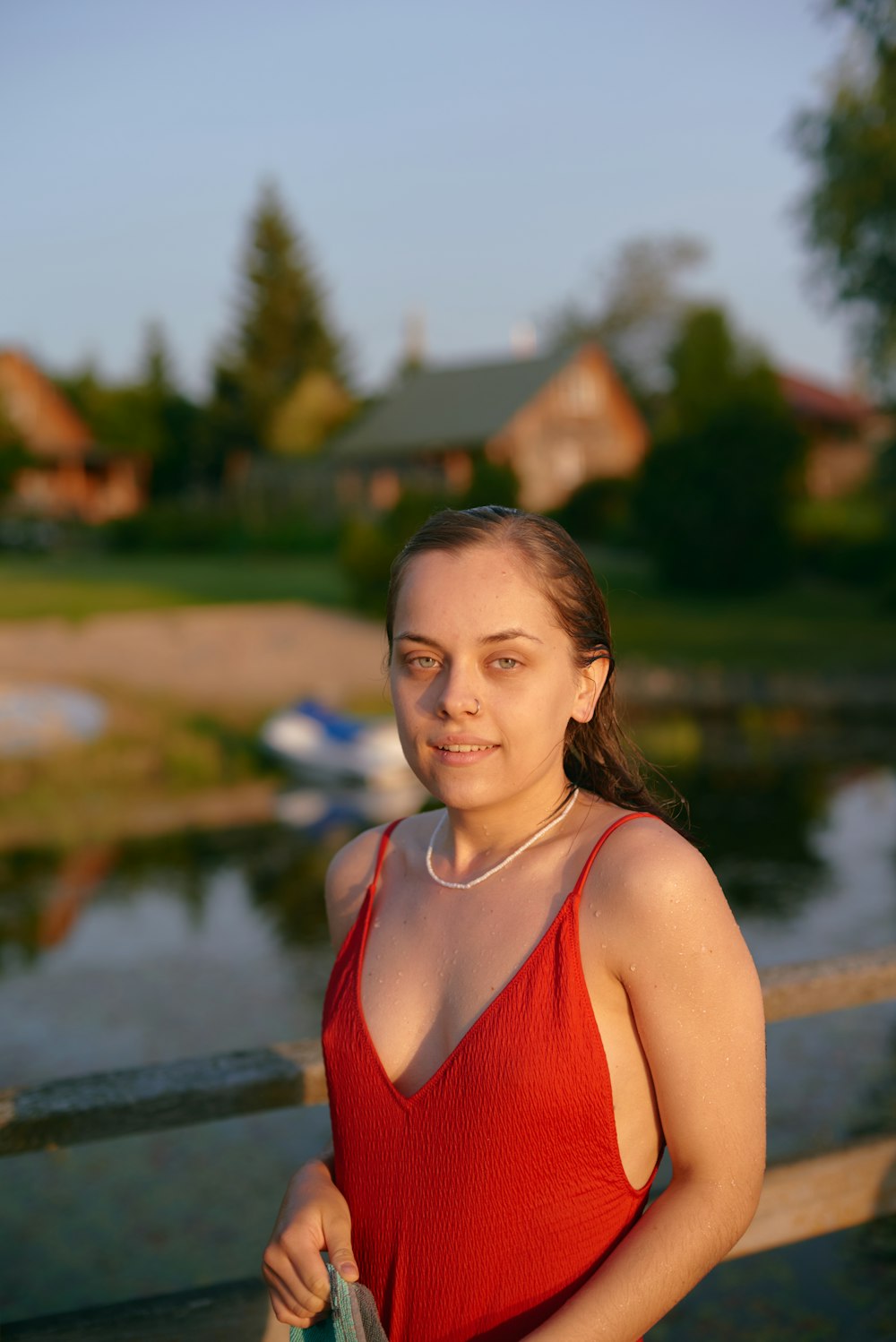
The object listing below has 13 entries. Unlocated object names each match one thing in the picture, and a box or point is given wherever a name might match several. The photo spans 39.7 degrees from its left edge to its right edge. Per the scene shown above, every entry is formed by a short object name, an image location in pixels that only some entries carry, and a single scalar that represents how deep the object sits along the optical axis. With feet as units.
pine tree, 184.96
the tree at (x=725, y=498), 80.53
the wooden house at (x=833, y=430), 142.82
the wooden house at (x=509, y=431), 141.49
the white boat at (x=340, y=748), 42.52
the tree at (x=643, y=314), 223.10
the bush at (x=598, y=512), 106.32
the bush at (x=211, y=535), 122.52
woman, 4.65
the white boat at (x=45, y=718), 43.57
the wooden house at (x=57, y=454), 158.51
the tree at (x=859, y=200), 54.75
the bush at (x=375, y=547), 70.28
